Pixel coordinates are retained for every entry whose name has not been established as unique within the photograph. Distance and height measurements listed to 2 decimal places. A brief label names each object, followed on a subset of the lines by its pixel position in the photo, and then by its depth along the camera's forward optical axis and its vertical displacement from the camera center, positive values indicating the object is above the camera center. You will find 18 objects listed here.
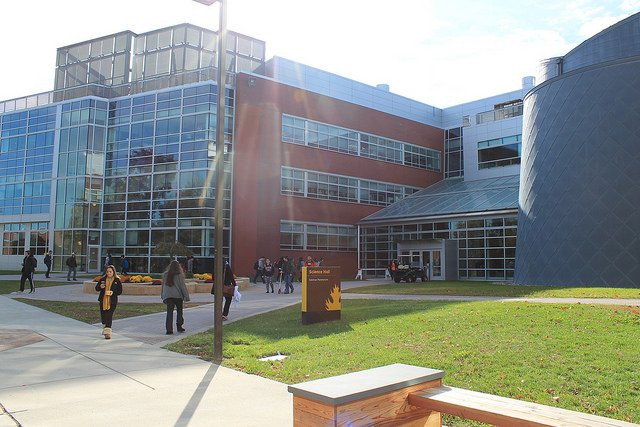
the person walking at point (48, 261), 34.66 -0.54
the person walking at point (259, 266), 31.38 -0.59
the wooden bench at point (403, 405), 3.66 -1.03
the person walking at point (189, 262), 33.43 -0.47
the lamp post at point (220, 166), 9.73 +1.57
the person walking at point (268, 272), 26.09 -0.76
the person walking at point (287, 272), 25.31 -0.72
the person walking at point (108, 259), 37.56 -0.38
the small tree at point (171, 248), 30.12 +0.36
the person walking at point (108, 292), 11.67 -0.84
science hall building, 37.50 +7.04
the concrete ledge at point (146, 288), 24.00 -1.48
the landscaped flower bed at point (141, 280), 24.88 -1.20
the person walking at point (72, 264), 32.93 -0.67
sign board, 13.27 -0.92
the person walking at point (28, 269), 24.11 -0.74
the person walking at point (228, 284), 14.55 -0.77
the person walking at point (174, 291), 12.59 -0.84
